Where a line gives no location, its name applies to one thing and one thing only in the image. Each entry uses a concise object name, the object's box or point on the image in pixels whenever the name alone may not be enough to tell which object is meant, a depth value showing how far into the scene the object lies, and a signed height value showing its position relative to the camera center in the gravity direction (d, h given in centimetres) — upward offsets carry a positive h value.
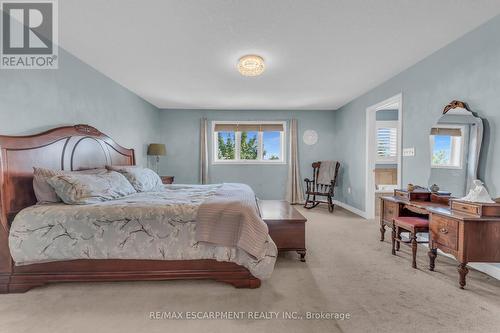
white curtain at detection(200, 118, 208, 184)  566 +24
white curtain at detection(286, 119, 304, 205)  568 -31
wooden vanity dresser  187 -56
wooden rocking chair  499 -61
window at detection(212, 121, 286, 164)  588 +37
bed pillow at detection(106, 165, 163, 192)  308 -23
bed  189 -68
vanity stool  236 -67
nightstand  468 -38
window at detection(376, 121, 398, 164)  537 +50
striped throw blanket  189 -53
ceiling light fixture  280 +116
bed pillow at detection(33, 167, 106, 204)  212 -24
